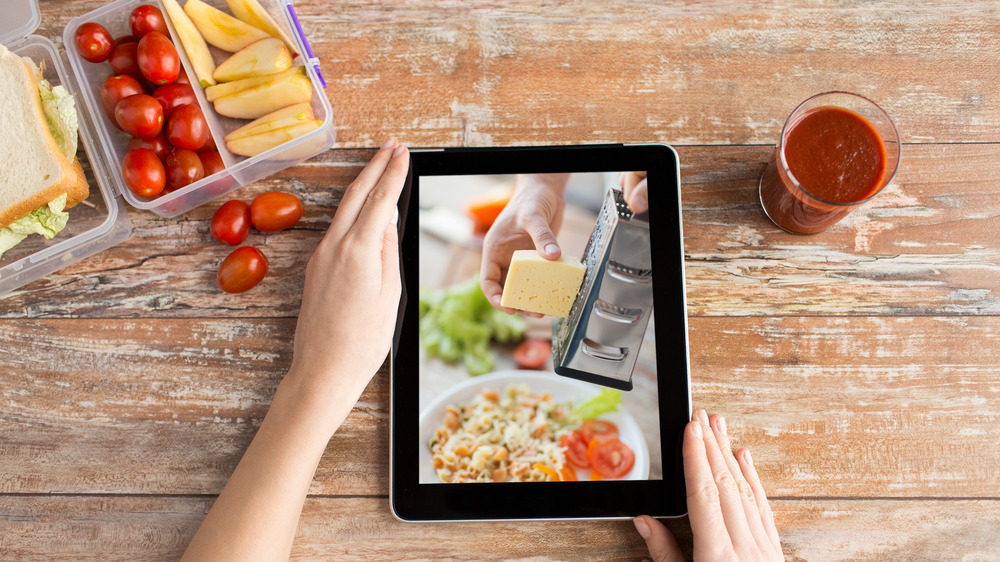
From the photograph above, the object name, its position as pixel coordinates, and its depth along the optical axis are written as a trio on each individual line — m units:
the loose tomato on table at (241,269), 0.91
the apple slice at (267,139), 0.88
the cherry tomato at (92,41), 0.89
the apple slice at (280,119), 0.88
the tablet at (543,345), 0.87
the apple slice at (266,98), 0.88
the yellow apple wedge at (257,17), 0.88
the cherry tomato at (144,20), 0.90
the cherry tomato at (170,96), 0.90
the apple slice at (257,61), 0.88
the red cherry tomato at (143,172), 0.86
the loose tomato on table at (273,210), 0.92
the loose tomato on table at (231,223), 0.92
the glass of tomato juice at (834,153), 0.82
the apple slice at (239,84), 0.88
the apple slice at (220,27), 0.88
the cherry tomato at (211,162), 0.92
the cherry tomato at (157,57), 0.87
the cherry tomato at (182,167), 0.88
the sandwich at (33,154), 0.86
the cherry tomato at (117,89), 0.89
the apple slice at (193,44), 0.87
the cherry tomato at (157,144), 0.90
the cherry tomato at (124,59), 0.91
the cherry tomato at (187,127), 0.88
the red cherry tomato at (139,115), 0.86
